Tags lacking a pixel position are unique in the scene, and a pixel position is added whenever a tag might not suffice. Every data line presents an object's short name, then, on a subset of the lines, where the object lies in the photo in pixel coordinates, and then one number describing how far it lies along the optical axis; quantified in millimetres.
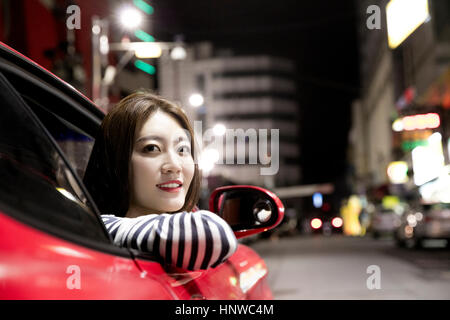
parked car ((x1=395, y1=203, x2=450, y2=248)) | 19062
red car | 1066
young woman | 1502
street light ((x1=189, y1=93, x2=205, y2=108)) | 24188
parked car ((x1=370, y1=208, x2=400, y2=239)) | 31141
